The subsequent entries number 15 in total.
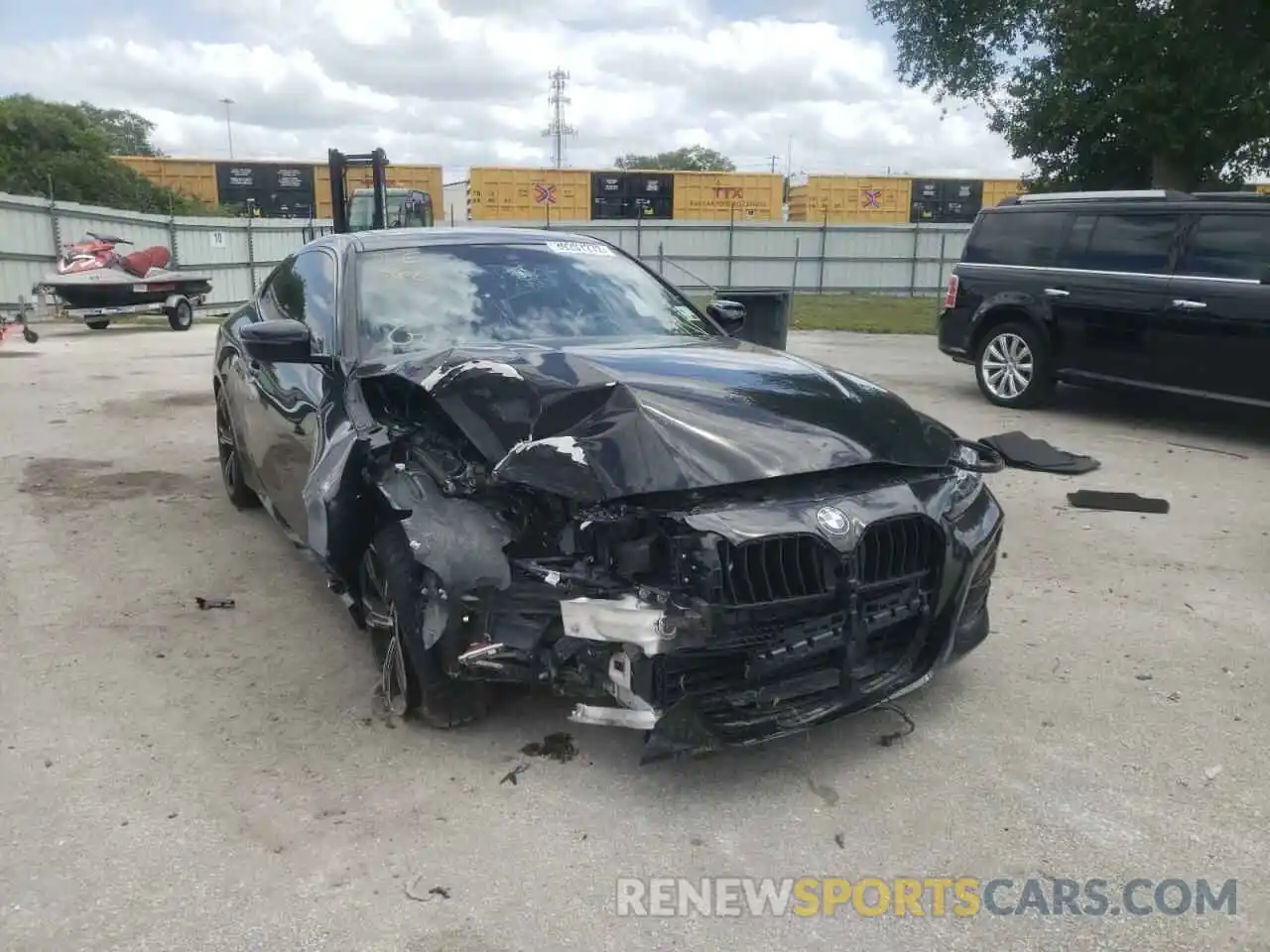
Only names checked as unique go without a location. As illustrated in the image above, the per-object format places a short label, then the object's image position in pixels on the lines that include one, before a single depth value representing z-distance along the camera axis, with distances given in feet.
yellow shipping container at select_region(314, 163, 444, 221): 97.91
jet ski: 54.75
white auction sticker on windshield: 16.29
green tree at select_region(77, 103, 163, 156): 216.54
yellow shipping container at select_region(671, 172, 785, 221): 108.17
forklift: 72.02
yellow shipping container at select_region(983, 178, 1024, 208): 112.78
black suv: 25.04
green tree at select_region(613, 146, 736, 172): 315.99
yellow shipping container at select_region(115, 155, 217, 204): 104.42
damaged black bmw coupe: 9.50
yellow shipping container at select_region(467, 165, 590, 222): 101.65
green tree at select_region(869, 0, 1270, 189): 43.06
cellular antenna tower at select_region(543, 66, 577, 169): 279.90
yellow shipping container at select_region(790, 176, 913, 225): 111.45
